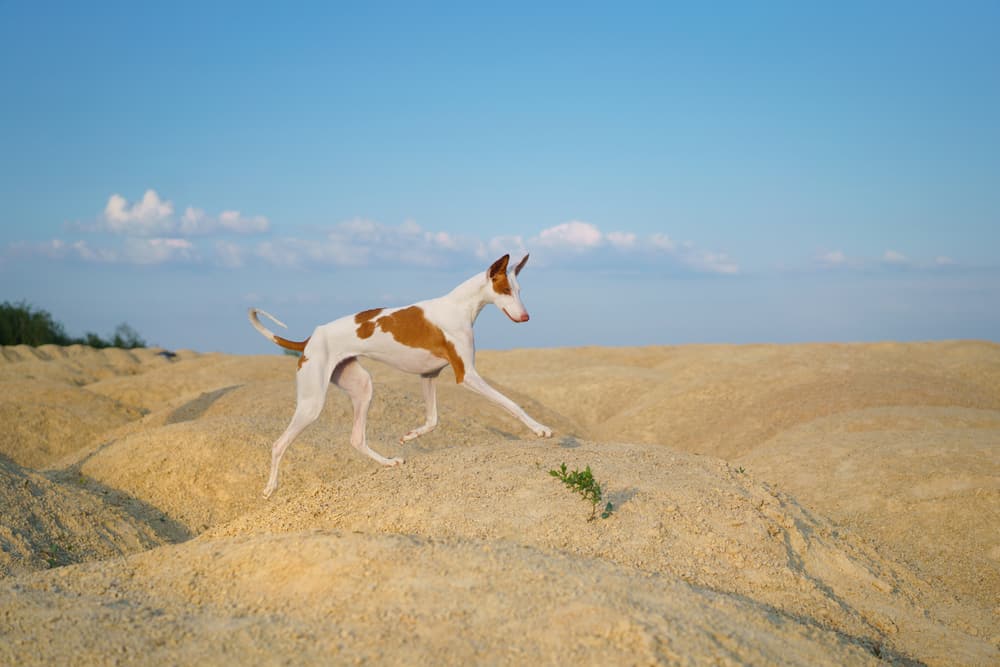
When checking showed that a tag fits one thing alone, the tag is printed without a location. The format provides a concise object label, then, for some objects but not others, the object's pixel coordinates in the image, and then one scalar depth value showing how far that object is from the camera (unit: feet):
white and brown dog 19.38
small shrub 17.39
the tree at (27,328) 92.27
